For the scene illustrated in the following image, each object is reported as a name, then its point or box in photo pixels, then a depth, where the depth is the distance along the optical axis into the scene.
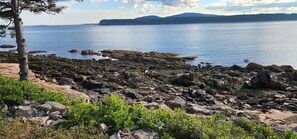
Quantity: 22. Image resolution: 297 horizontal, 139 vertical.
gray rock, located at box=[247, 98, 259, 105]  12.28
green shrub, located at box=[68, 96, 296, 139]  4.18
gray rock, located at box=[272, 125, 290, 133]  6.27
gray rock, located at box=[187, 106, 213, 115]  8.26
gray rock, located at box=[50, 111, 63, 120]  4.72
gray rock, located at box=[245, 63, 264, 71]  25.35
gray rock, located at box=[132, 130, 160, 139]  4.07
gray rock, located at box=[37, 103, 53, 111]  5.00
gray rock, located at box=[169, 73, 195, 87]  16.12
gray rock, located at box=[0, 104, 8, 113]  4.72
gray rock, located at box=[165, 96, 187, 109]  8.58
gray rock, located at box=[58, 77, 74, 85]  12.58
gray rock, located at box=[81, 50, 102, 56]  44.37
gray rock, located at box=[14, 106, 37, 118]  4.74
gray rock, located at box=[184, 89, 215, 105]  11.55
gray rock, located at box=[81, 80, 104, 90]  12.24
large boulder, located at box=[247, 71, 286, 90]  16.34
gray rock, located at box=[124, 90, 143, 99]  10.26
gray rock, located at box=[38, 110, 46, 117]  4.88
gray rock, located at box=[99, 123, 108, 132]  4.11
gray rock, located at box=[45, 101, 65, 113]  5.03
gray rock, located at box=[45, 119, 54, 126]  4.44
